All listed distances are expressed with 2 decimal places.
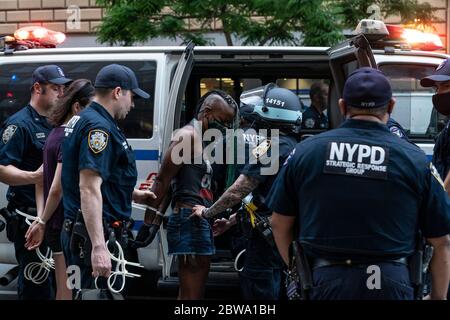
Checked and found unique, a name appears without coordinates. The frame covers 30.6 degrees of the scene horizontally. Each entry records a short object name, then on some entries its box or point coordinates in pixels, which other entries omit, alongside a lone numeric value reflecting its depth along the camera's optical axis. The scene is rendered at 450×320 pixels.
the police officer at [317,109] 7.90
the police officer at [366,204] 3.36
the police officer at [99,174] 4.34
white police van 6.61
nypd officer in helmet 5.19
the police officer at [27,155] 5.58
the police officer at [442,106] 4.81
